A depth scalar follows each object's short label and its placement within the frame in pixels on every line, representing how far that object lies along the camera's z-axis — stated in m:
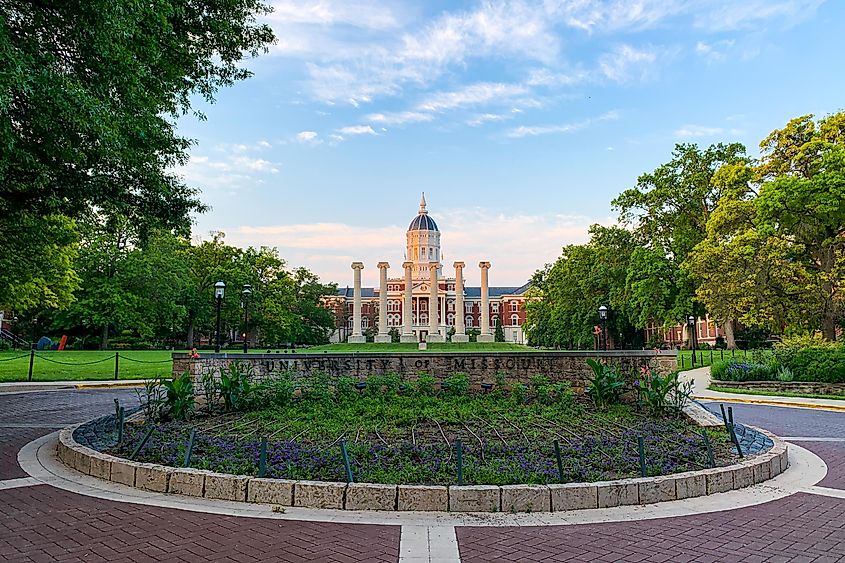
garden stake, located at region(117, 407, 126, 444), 8.77
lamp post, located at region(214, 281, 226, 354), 21.33
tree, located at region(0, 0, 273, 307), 8.02
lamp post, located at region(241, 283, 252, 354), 26.49
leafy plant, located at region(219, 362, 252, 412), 11.26
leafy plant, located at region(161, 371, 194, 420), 10.63
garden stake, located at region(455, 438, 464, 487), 6.61
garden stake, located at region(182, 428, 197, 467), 7.25
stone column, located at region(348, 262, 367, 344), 98.44
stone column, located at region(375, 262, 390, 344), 95.78
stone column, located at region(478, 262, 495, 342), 102.42
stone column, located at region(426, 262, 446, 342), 104.25
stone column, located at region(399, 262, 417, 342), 95.72
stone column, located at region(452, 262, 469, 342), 96.44
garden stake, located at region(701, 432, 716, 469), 7.51
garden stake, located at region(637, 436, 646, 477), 7.06
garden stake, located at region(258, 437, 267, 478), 6.86
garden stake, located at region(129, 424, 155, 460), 7.80
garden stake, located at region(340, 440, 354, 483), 6.71
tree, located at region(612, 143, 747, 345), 38.97
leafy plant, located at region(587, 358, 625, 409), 11.79
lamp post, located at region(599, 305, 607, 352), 33.47
